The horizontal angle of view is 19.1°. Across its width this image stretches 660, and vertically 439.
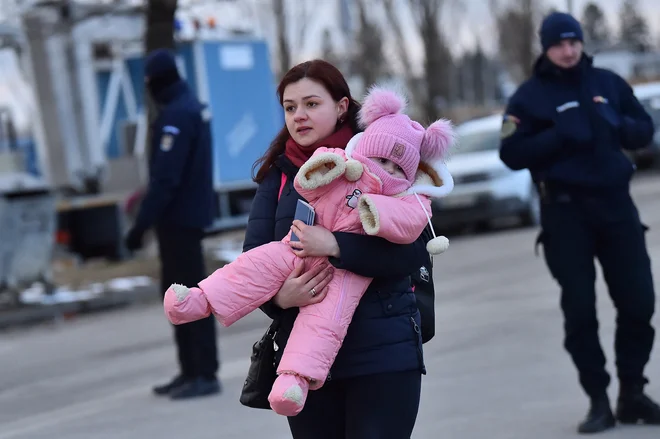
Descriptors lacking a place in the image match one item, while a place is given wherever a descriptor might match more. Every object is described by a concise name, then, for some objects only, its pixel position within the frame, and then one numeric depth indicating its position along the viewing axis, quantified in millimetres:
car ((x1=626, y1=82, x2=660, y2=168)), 43546
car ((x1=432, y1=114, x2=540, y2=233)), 29183
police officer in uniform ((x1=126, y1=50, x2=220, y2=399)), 12074
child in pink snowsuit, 5769
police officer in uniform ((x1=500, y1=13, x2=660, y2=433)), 9685
